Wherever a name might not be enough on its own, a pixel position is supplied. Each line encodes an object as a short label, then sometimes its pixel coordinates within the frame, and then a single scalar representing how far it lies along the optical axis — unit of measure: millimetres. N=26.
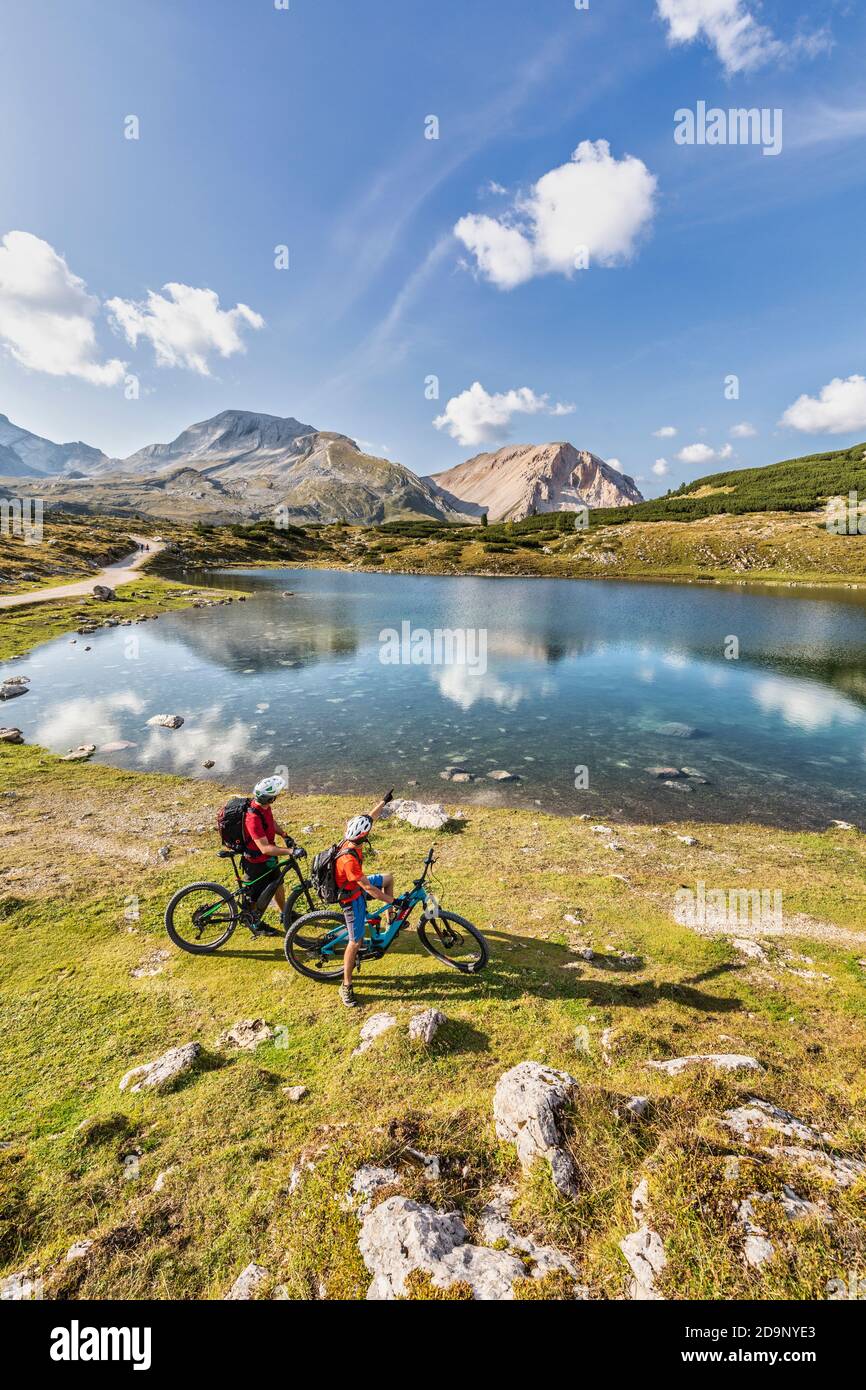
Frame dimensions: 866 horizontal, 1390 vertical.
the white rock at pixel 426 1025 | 8516
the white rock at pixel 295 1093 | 7520
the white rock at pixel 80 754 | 24673
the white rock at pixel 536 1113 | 6020
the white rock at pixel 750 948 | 11516
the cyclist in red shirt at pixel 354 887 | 10016
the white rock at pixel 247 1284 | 4922
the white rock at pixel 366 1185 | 5656
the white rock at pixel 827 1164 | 5602
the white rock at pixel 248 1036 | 8773
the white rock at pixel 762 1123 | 6188
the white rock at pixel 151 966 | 10781
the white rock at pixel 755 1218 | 4797
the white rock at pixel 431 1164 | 5960
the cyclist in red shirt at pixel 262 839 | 11281
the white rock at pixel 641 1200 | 5328
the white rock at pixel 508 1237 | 4977
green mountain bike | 11633
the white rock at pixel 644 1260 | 4707
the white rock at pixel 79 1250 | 5281
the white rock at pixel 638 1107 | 6477
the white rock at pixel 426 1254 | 4848
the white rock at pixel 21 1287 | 4980
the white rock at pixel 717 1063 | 7492
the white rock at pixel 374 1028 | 8625
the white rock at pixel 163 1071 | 7809
